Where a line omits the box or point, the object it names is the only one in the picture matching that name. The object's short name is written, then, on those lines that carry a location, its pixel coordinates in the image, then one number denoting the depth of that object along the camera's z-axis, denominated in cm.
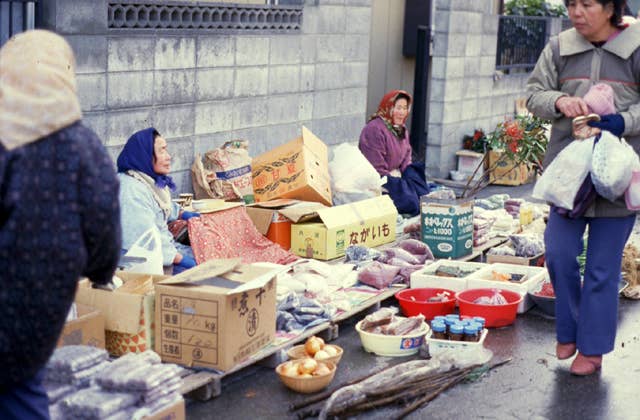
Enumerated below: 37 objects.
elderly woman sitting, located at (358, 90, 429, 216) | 965
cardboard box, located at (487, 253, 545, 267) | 788
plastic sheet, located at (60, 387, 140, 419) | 434
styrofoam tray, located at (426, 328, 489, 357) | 589
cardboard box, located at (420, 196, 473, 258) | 793
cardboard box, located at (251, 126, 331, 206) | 835
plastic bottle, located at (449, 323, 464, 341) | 593
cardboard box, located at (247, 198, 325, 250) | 782
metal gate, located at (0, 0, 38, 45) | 669
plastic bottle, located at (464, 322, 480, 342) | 593
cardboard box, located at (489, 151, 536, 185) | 1280
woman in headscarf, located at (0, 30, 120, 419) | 289
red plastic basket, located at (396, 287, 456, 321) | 673
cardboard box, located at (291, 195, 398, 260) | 774
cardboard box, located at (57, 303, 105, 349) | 500
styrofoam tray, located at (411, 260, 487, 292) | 701
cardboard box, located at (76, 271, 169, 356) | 530
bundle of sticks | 509
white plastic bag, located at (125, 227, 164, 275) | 604
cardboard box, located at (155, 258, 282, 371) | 524
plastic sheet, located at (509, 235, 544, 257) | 805
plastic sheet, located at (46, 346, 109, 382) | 454
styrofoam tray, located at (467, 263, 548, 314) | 697
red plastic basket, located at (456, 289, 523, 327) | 661
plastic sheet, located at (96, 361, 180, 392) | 447
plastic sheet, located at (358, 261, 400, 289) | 713
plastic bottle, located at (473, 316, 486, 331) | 608
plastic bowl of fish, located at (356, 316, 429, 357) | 605
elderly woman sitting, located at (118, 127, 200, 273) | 632
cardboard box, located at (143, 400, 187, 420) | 450
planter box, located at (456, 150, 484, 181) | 1290
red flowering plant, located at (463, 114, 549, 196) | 811
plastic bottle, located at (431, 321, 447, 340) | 600
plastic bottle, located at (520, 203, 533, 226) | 938
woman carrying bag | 554
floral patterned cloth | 714
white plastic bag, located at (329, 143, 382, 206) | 885
